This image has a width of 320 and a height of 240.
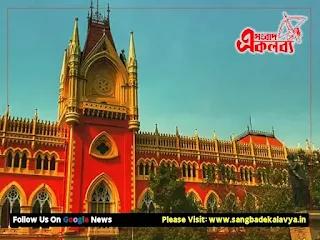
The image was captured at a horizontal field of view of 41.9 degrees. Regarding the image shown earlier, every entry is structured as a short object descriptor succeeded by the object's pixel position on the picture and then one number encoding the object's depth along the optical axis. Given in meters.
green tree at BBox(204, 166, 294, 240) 32.75
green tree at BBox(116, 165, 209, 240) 31.55
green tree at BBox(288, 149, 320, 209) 37.13
